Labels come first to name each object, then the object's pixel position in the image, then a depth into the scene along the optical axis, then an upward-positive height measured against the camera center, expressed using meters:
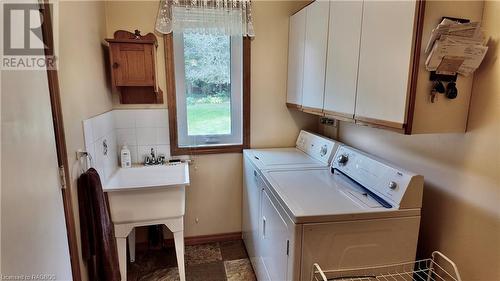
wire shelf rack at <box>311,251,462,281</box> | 1.38 -0.88
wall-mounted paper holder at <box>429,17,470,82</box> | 1.18 +0.05
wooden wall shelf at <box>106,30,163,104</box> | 2.08 +0.20
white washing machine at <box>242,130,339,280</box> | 2.07 -0.55
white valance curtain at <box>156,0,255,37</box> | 2.28 +0.56
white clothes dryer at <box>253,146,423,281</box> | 1.35 -0.63
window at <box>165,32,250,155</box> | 2.42 -0.04
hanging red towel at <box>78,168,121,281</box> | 1.56 -0.78
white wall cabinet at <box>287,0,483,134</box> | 1.19 +0.11
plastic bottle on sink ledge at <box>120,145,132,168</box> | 2.35 -0.55
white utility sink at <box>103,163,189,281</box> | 1.92 -0.78
